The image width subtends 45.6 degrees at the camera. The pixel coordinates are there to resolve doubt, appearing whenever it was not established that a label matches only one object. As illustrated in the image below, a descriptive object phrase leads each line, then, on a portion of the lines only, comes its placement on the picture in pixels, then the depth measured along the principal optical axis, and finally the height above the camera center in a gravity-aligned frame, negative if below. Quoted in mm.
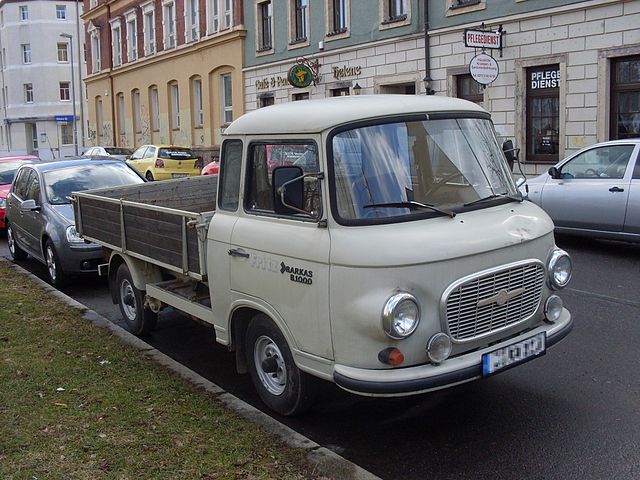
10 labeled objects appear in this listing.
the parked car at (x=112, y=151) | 34291 -222
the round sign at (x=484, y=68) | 18828 +1715
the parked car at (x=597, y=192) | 10805 -848
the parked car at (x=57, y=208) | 9805 -832
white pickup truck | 4395 -693
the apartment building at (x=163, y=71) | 34625 +3924
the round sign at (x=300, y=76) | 27422 +2382
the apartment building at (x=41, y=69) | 69312 +7195
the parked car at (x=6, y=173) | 16022 -575
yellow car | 28438 -642
